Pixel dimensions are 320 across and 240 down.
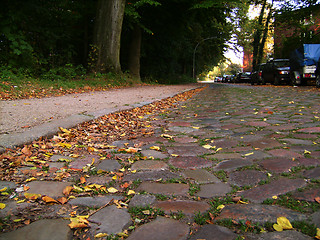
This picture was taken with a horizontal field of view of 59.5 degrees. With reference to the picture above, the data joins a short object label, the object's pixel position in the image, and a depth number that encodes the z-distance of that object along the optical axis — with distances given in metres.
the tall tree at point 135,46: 18.67
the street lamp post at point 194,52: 32.28
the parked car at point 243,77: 36.91
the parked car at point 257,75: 23.07
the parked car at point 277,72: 19.55
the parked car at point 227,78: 48.44
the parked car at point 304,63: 16.95
